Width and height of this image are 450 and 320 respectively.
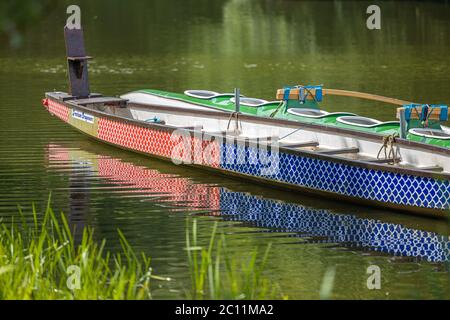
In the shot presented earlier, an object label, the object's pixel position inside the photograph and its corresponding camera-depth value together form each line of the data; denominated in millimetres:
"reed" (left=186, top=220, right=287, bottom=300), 11774
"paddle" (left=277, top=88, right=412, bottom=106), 24794
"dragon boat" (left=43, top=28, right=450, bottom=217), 20075
